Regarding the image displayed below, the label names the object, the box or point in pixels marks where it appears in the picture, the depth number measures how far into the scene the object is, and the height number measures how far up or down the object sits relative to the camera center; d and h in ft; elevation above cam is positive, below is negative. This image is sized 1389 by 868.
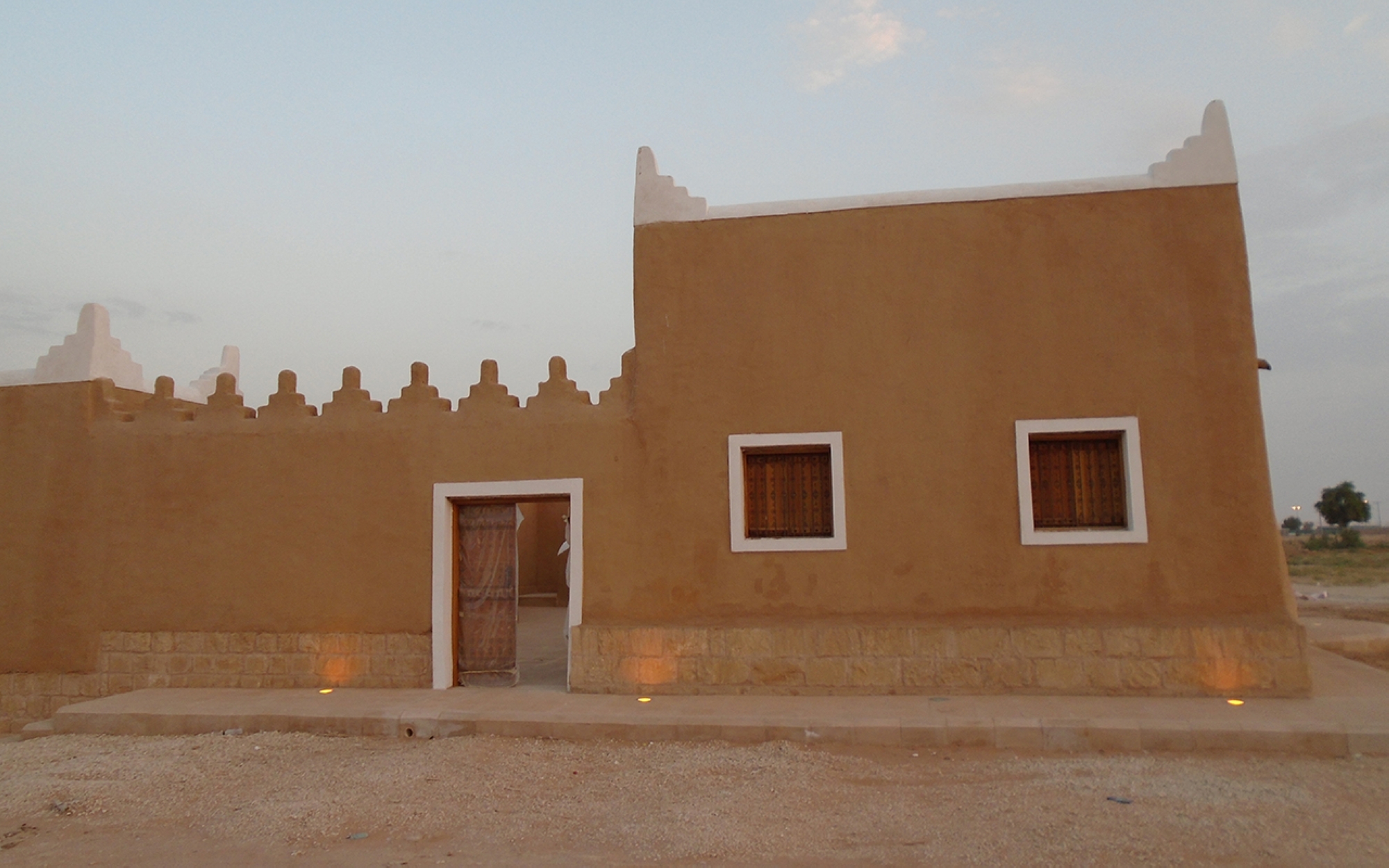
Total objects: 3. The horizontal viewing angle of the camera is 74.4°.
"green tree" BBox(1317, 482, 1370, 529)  148.36 +3.96
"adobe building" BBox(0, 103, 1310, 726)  25.75 +1.62
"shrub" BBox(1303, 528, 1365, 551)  132.98 -1.67
